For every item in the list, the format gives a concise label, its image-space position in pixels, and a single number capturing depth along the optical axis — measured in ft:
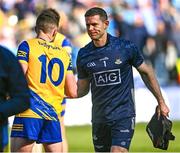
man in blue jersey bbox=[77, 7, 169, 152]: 52.95
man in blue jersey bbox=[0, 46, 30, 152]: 33.14
